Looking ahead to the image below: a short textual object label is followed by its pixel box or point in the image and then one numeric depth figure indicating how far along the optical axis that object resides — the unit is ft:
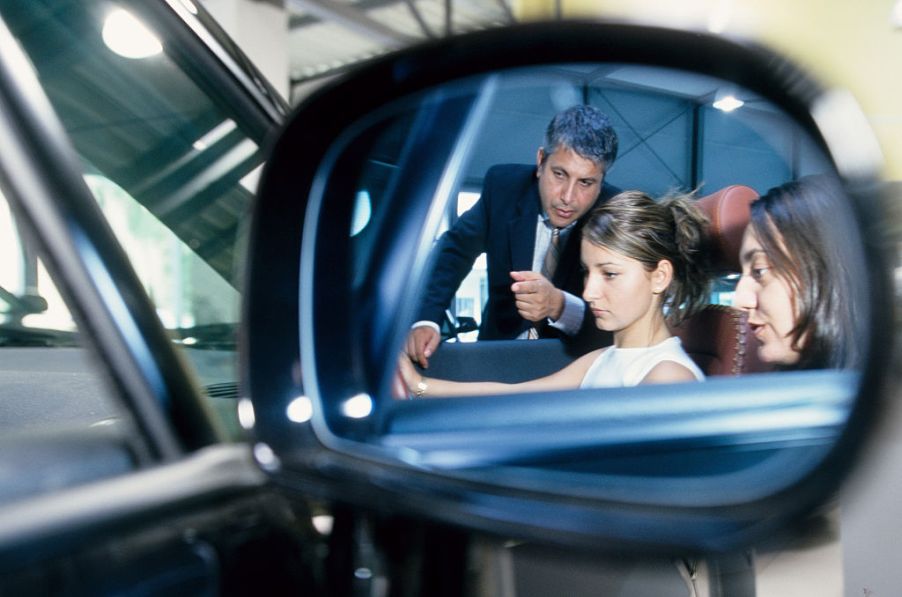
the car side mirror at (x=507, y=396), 1.97
